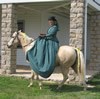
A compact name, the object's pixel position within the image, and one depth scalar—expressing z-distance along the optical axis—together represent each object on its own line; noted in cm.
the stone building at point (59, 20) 1324
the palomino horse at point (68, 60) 1149
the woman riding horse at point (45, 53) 1141
